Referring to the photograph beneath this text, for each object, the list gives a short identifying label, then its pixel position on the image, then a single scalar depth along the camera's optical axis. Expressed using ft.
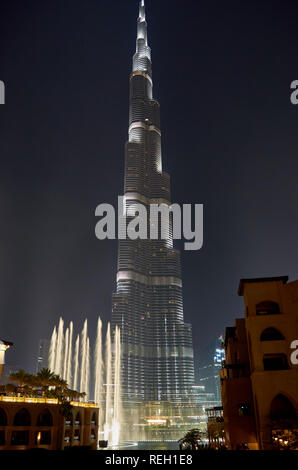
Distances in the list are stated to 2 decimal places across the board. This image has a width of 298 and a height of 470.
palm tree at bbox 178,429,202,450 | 202.39
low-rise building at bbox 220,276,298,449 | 136.56
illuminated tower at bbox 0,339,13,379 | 221.87
